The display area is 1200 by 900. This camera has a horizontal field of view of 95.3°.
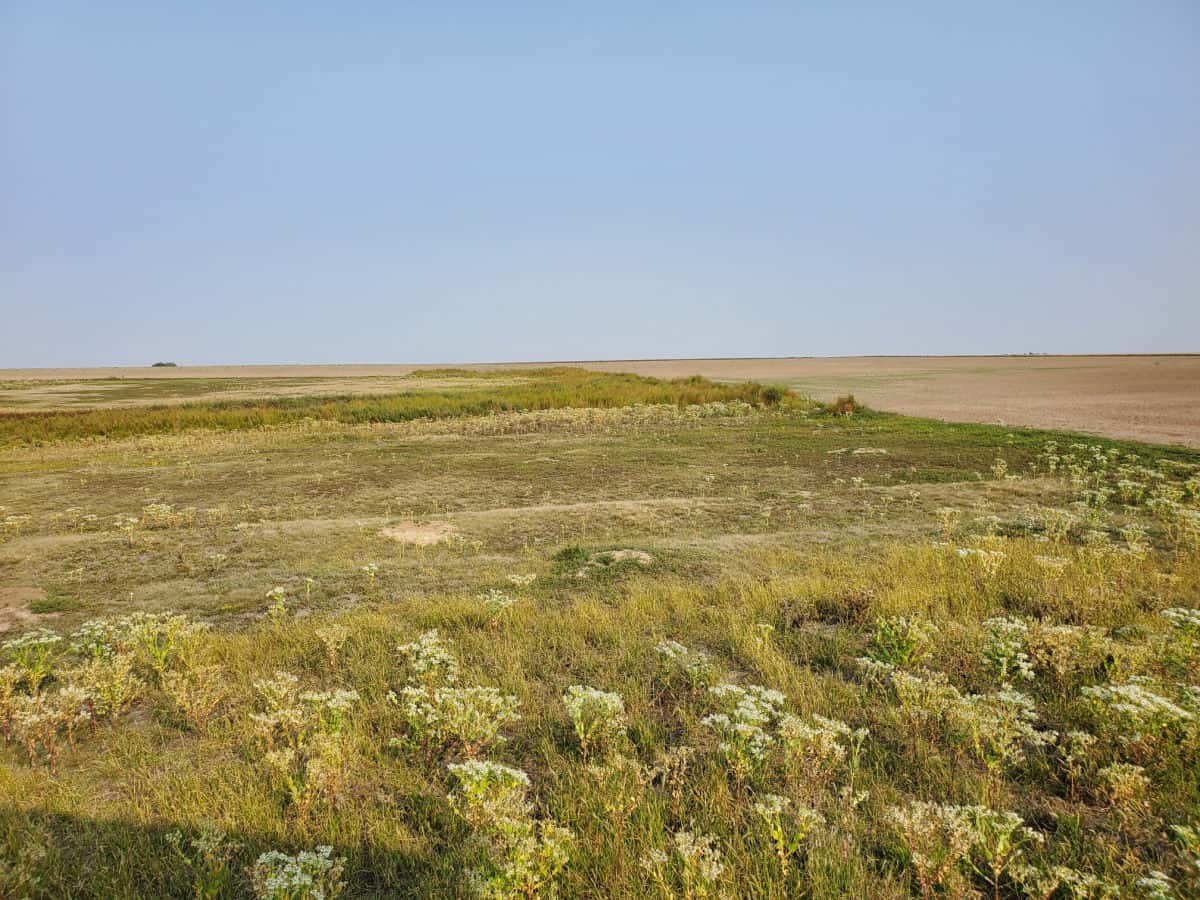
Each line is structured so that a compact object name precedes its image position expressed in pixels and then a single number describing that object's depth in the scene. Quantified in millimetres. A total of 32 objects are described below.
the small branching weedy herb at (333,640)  5727
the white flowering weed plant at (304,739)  3750
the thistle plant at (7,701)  4703
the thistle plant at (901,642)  5426
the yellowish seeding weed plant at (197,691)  4867
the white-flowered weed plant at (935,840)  2918
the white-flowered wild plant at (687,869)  2744
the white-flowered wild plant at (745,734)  3760
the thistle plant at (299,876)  2635
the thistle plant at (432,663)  5070
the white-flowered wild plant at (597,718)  4059
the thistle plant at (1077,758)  3727
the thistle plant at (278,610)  6865
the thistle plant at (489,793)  3240
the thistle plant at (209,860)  2994
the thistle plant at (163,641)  5840
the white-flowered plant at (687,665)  5211
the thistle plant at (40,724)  4301
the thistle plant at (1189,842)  2766
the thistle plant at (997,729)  3775
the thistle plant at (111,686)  4980
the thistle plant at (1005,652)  5013
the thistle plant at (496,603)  6688
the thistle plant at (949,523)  9408
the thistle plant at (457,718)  4180
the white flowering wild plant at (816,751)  3742
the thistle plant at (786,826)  2965
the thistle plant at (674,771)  3701
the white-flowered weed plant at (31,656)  5302
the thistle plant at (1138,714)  3693
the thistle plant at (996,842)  2854
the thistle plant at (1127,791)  3367
